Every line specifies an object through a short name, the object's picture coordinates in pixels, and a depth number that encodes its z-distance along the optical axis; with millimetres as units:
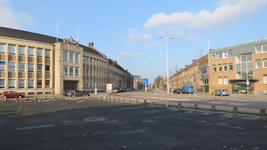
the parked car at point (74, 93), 38469
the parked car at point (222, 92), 39781
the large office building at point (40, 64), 38012
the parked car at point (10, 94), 32494
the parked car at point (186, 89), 54456
